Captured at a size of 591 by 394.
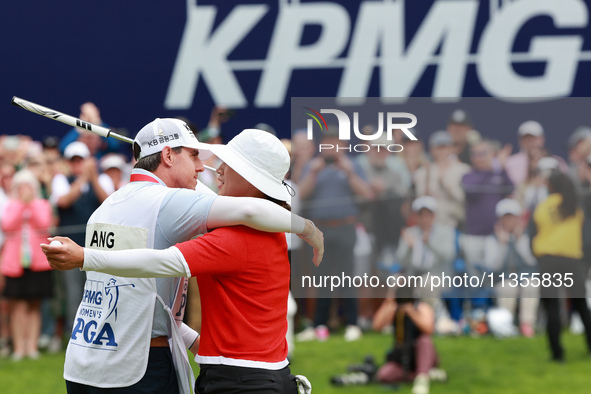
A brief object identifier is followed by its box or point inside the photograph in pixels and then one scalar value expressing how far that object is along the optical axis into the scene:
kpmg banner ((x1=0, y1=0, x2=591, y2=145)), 21.02
